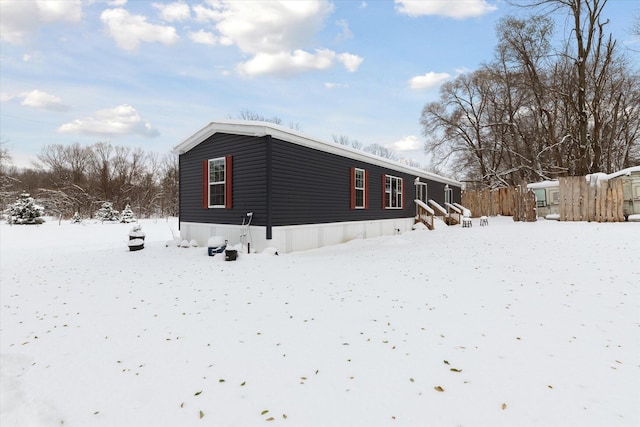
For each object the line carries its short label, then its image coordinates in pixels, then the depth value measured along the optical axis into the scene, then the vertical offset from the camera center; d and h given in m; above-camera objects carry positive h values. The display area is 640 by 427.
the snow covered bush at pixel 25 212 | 19.30 +0.17
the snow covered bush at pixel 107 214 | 25.05 +0.05
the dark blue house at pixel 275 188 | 8.70 +0.90
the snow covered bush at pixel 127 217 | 24.15 -0.20
